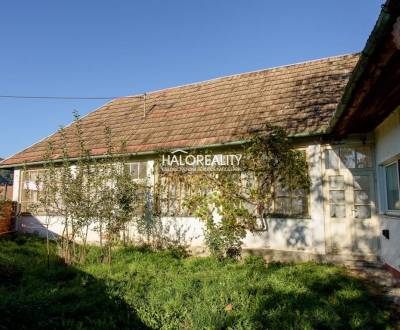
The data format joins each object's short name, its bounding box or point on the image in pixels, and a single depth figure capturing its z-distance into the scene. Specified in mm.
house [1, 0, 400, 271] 5762
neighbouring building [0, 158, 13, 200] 47412
